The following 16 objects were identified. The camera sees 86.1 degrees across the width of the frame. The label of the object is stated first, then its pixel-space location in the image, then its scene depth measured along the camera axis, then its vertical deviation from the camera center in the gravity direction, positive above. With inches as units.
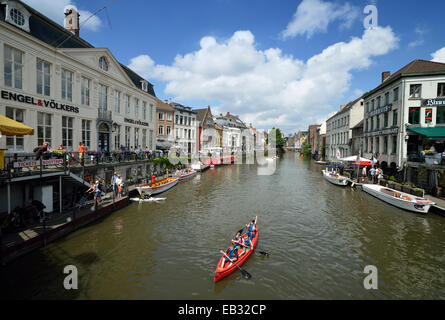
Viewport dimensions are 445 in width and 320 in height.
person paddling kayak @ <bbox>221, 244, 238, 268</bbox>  379.1 -169.9
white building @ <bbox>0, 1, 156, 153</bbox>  594.2 +202.9
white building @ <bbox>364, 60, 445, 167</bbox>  951.6 +179.5
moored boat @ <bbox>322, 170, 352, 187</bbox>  1117.1 -125.7
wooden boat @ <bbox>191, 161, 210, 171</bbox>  1595.1 -98.5
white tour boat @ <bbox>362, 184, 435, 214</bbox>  660.4 -137.5
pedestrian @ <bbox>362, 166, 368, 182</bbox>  1214.6 -99.3
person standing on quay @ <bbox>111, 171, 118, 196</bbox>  734.3 -95.7
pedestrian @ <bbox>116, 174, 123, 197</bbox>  741.3 -112.2
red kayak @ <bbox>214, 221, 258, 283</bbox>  352.2 -181.0
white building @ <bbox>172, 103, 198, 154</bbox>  2077.1 +210.8
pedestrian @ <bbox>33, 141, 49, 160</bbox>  513.0 -3.9
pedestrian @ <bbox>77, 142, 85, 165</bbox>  646.0 -8.8
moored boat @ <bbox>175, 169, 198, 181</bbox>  1254.4 -125.8
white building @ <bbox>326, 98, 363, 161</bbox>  1780.3 +211.5
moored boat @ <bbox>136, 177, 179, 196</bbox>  831.7 -133.7
